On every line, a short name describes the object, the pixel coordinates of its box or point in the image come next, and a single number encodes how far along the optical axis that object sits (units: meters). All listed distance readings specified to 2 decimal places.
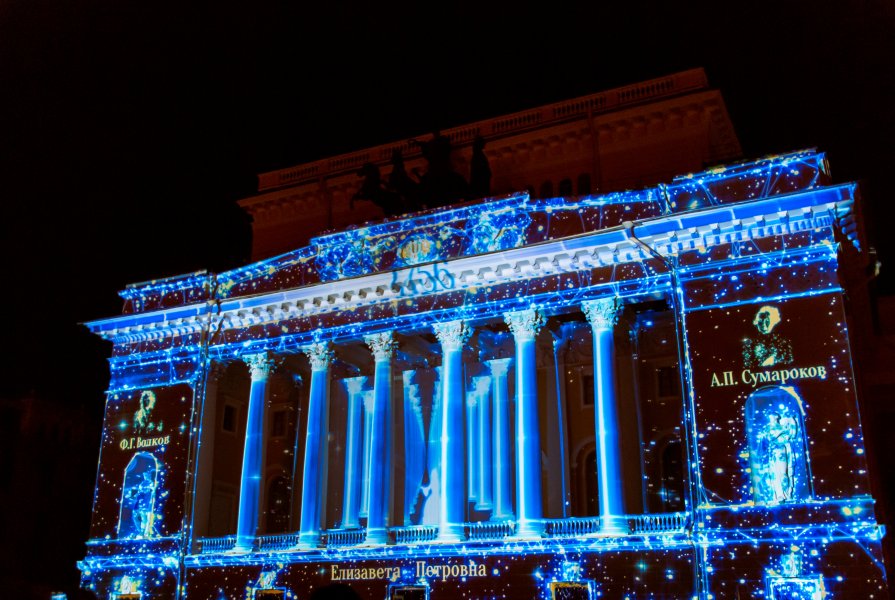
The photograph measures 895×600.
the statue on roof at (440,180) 30.28
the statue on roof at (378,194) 31.30
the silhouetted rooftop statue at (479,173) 30.09
